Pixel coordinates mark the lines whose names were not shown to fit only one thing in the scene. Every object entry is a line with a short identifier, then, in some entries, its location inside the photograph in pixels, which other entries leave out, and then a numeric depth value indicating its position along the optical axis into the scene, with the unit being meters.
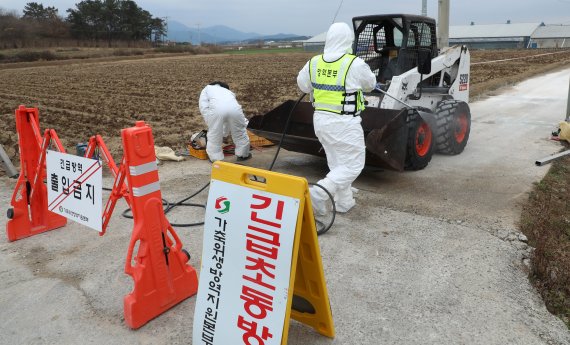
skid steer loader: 6.38
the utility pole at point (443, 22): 10.68
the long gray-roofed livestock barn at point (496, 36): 67.94
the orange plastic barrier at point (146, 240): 3.16
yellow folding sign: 2.56
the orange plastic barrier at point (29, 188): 4.69
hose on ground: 4.64
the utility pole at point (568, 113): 8.64
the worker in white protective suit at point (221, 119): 7.11
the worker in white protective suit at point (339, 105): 4.82
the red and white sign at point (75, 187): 3.70
